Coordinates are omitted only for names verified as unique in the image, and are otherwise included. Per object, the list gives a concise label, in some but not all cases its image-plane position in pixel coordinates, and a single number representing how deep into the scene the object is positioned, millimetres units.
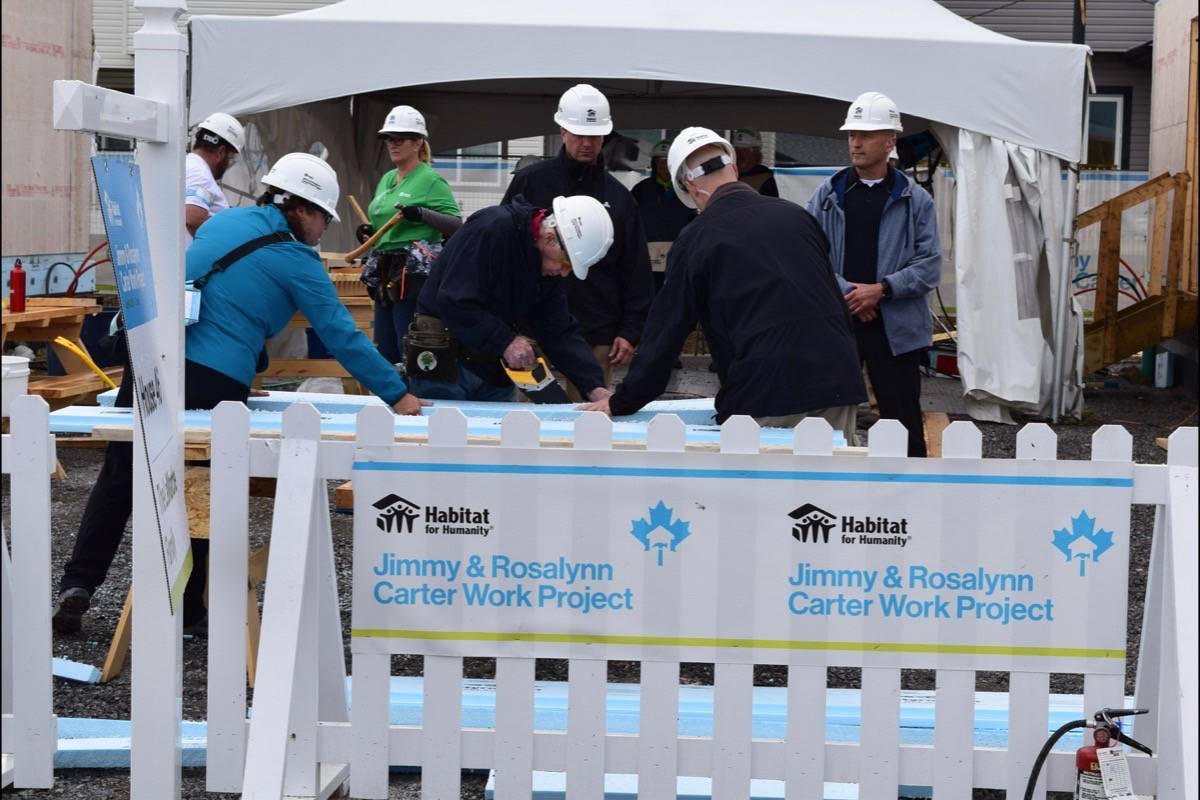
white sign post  3344
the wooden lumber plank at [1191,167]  13961
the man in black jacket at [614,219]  7785
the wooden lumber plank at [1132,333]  13891
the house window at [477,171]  18656
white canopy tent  10039
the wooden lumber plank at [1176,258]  13836
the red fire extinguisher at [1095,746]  3504
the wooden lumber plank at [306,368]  9650
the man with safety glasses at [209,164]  7758
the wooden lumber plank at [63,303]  10367
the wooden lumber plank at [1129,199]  13430
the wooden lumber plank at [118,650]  5121
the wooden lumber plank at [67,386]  9477
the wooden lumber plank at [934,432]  7523
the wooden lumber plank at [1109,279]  13492
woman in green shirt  8281
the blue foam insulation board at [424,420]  4418
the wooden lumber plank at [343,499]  5586
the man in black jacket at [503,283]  5707
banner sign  3611
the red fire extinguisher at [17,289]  9680
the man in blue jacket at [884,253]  6941
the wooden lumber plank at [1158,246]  14375
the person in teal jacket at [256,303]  5141
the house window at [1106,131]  22031
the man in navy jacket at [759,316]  5086
